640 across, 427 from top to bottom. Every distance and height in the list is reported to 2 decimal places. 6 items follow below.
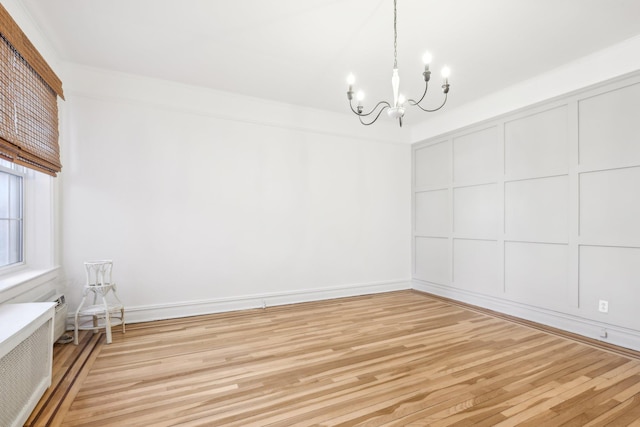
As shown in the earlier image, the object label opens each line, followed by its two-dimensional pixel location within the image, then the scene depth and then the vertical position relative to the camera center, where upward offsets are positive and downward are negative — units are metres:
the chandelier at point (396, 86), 2.16 +0.95
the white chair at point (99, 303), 3.12 -0.95
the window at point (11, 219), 2.87 -0.06
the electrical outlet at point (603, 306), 3.24 -0.97
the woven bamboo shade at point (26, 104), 2.23 +0.89
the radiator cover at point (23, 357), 1.71 -0.88
